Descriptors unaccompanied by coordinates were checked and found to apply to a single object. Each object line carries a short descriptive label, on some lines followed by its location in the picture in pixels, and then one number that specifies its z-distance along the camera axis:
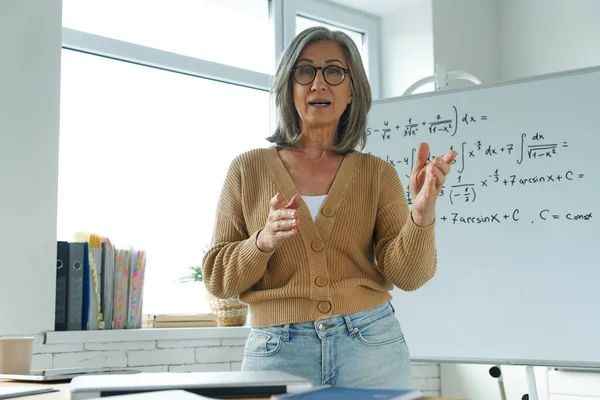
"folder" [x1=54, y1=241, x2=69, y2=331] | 2.30
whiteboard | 2.28
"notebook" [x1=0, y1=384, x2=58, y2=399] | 0.95
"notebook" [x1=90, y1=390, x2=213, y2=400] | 0.75
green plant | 2.87
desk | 0.92
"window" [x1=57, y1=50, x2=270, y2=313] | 2.67
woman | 1.32
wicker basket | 2.75
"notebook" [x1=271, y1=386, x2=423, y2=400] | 0.72
